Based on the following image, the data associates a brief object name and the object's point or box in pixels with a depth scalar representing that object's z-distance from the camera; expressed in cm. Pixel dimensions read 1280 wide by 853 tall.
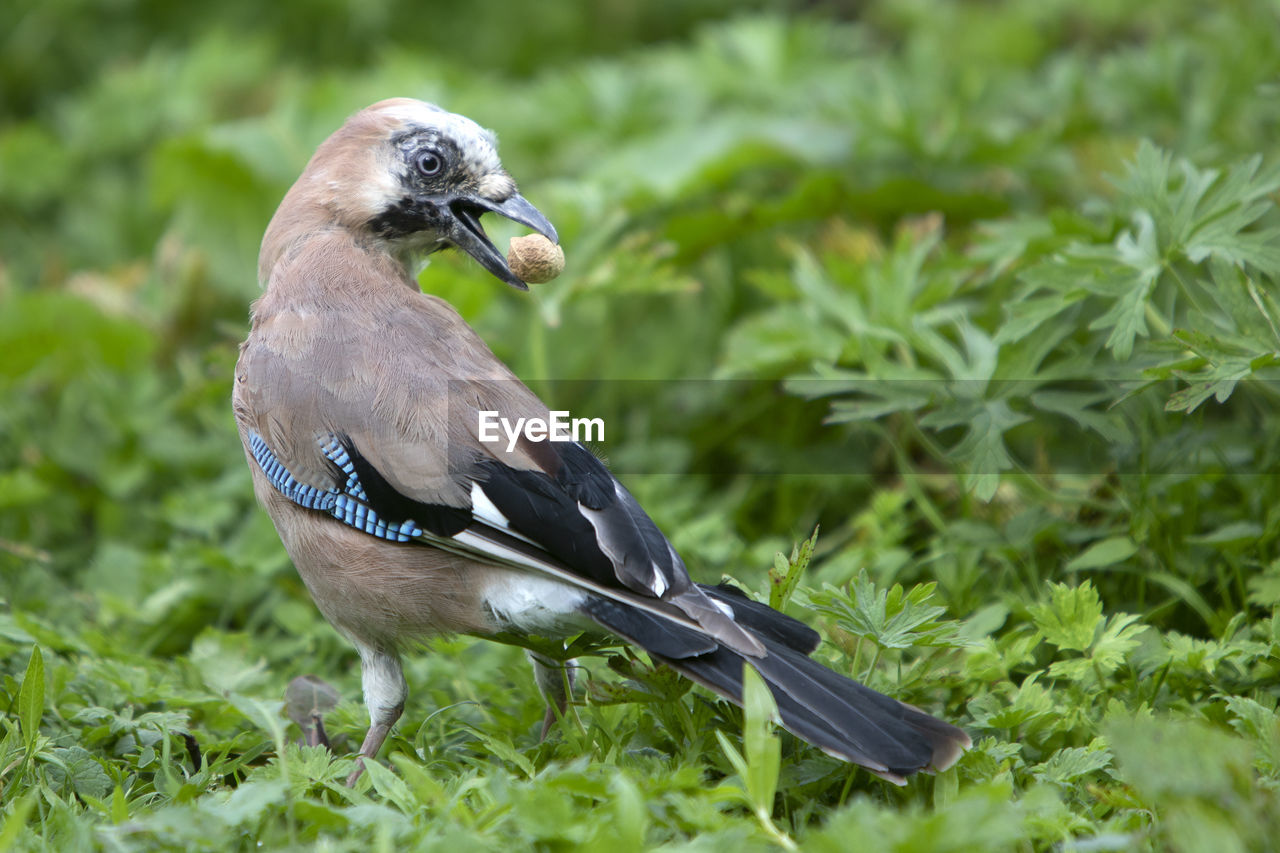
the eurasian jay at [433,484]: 550
